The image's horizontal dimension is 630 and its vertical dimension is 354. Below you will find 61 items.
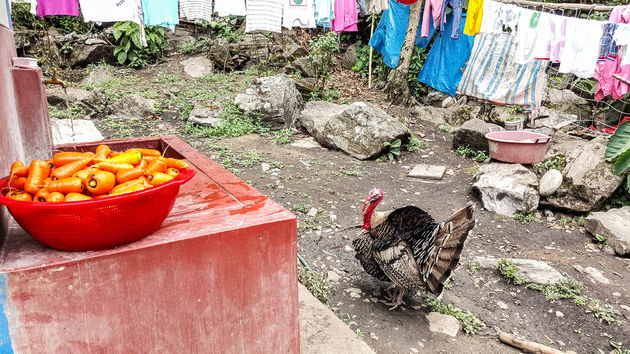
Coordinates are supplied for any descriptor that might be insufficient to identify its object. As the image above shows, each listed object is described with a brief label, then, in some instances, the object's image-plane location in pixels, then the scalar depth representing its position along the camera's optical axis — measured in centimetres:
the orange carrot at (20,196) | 144
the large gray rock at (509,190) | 586
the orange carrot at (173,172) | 172
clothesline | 613
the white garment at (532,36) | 646
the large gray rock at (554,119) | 862
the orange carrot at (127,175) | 157
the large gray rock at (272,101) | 837
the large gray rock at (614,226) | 495
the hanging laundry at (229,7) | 593
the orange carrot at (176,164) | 185
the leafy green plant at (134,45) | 1121
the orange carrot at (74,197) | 140
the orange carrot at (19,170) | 160
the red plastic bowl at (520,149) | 635
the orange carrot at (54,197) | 140
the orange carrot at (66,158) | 166
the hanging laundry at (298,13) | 641
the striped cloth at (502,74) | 835
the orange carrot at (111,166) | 159
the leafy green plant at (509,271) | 433
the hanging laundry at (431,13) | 906
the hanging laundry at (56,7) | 541
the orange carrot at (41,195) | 144
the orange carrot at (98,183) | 148
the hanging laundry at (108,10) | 500
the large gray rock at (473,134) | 776
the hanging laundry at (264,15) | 614
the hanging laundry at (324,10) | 661
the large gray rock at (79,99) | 810
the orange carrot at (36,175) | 151
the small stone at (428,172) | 699
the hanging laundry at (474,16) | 733
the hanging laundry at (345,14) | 827
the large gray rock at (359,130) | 749
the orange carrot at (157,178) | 160
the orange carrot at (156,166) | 168
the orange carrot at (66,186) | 145
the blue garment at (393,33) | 1004
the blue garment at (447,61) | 938
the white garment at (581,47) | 627
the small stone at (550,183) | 595
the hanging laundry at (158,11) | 549
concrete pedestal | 144
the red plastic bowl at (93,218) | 139
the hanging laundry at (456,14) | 873
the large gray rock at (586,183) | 579
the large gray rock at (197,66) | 1117
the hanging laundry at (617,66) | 613
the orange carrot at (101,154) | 169
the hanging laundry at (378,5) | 874
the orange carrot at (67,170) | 153
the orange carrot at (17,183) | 156
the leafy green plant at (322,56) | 1004
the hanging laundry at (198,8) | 611
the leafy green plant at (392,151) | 758
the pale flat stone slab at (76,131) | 667
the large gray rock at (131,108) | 826
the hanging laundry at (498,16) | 685
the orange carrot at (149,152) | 202
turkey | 353
